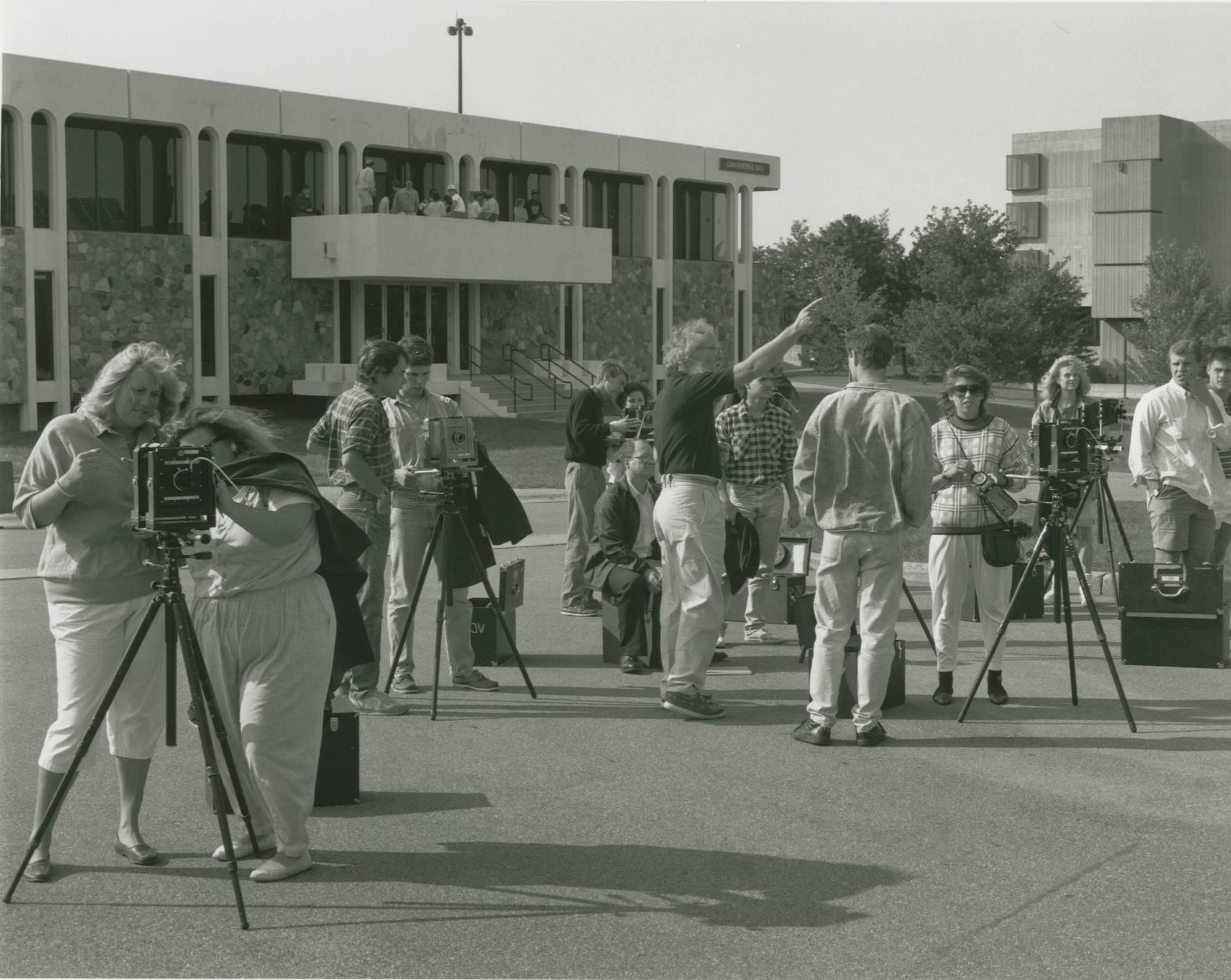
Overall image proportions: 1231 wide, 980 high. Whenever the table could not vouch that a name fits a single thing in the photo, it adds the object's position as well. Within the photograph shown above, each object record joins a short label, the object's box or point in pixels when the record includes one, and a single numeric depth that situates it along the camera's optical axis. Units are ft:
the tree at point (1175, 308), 206.69
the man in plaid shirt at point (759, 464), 34.88
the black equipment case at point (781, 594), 36.37
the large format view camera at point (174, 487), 16.42
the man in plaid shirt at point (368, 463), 26.84
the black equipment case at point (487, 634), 32.30
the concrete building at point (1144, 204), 318.45
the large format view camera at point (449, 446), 27.48
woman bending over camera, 17.66
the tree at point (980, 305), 190.80
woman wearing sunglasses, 28.17
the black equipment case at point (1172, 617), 31.40
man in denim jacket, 24.90
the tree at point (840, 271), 221.46
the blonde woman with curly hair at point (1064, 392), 37.93
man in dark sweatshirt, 38.24
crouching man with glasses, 31.71
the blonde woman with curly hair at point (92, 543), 17.87
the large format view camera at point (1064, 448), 27.35
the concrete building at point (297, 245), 108.37
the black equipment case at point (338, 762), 21.34
